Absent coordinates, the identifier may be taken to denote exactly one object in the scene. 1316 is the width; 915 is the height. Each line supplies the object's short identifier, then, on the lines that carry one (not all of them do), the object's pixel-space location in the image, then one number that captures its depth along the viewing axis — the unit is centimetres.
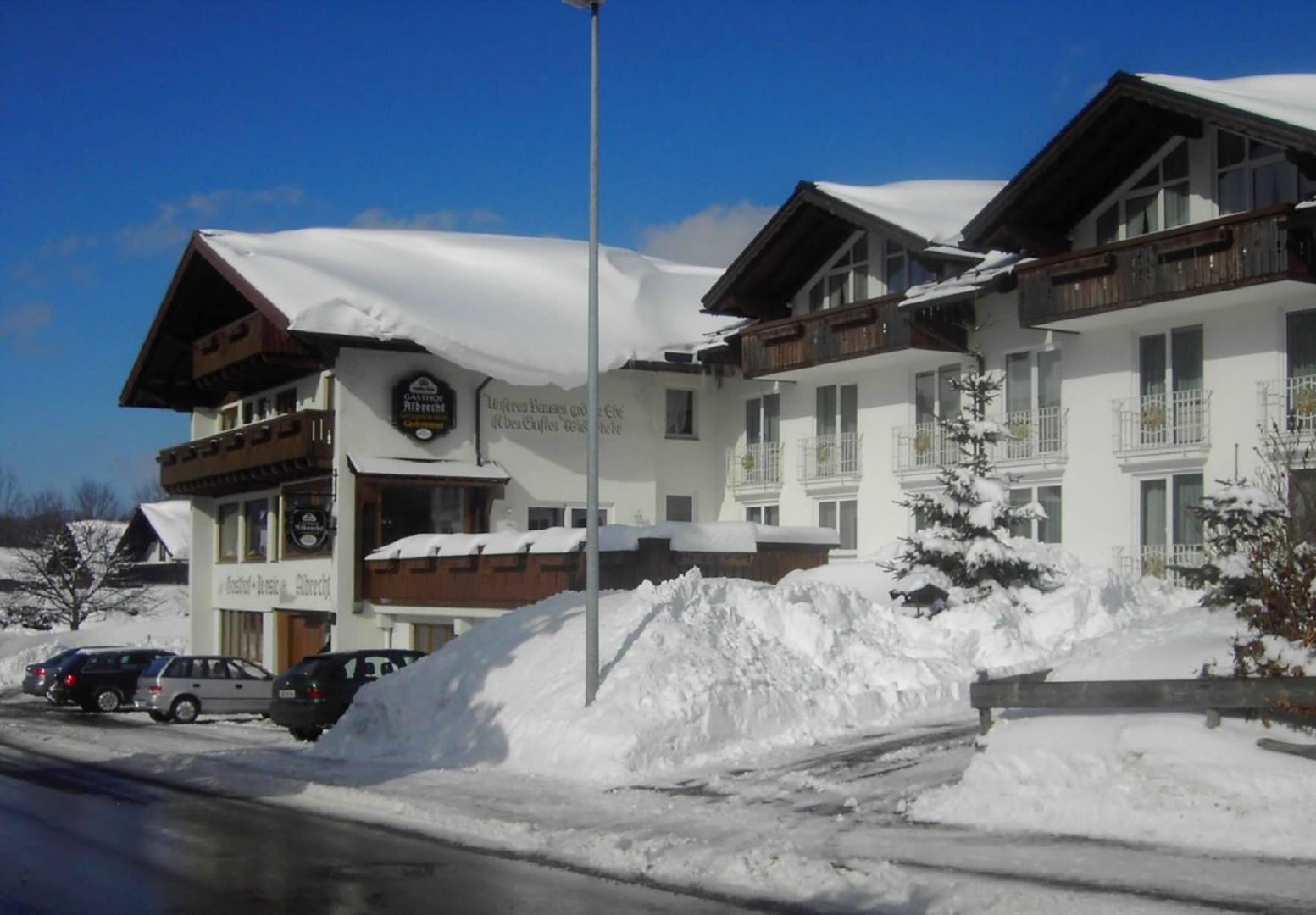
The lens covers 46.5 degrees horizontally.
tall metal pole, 1842
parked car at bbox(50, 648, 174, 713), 3538
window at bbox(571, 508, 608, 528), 3844
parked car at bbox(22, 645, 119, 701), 3716
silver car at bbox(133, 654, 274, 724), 3155
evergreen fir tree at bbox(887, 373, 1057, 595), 2311
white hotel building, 2581
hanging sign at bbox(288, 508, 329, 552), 3550
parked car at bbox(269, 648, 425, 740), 2486
